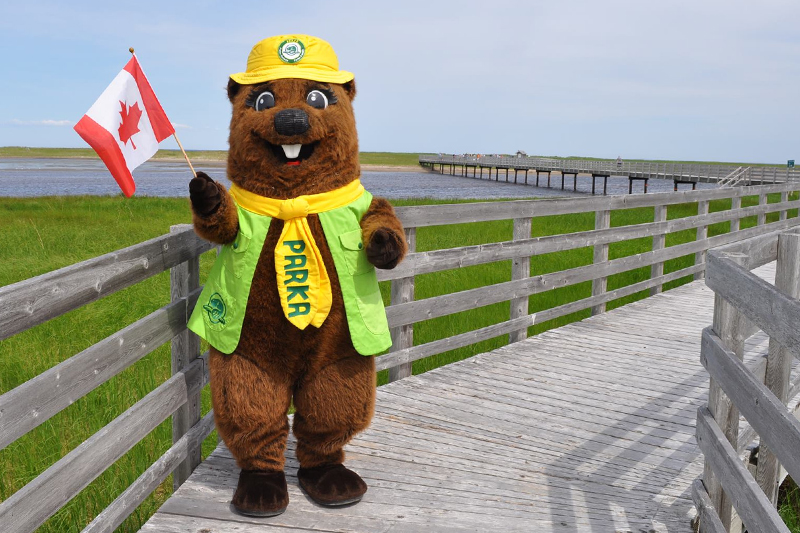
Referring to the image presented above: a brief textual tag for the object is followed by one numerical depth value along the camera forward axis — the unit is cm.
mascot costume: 309
